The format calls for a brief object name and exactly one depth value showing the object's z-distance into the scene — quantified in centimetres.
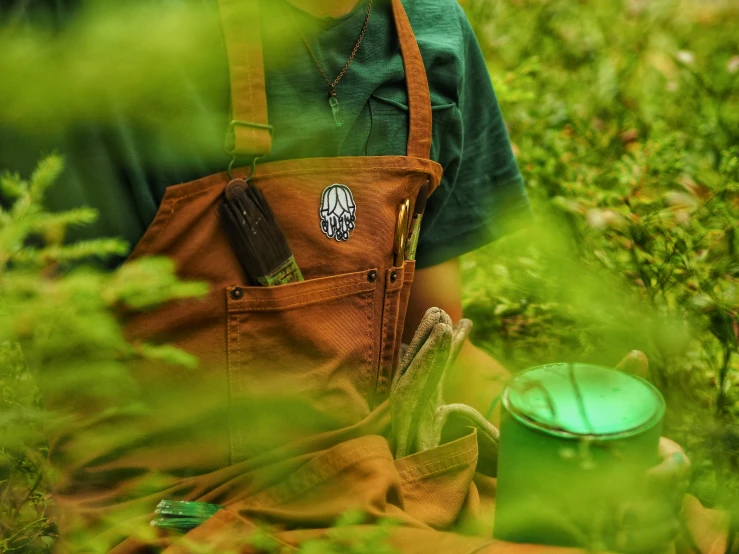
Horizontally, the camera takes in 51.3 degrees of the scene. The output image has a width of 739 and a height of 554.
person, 120
